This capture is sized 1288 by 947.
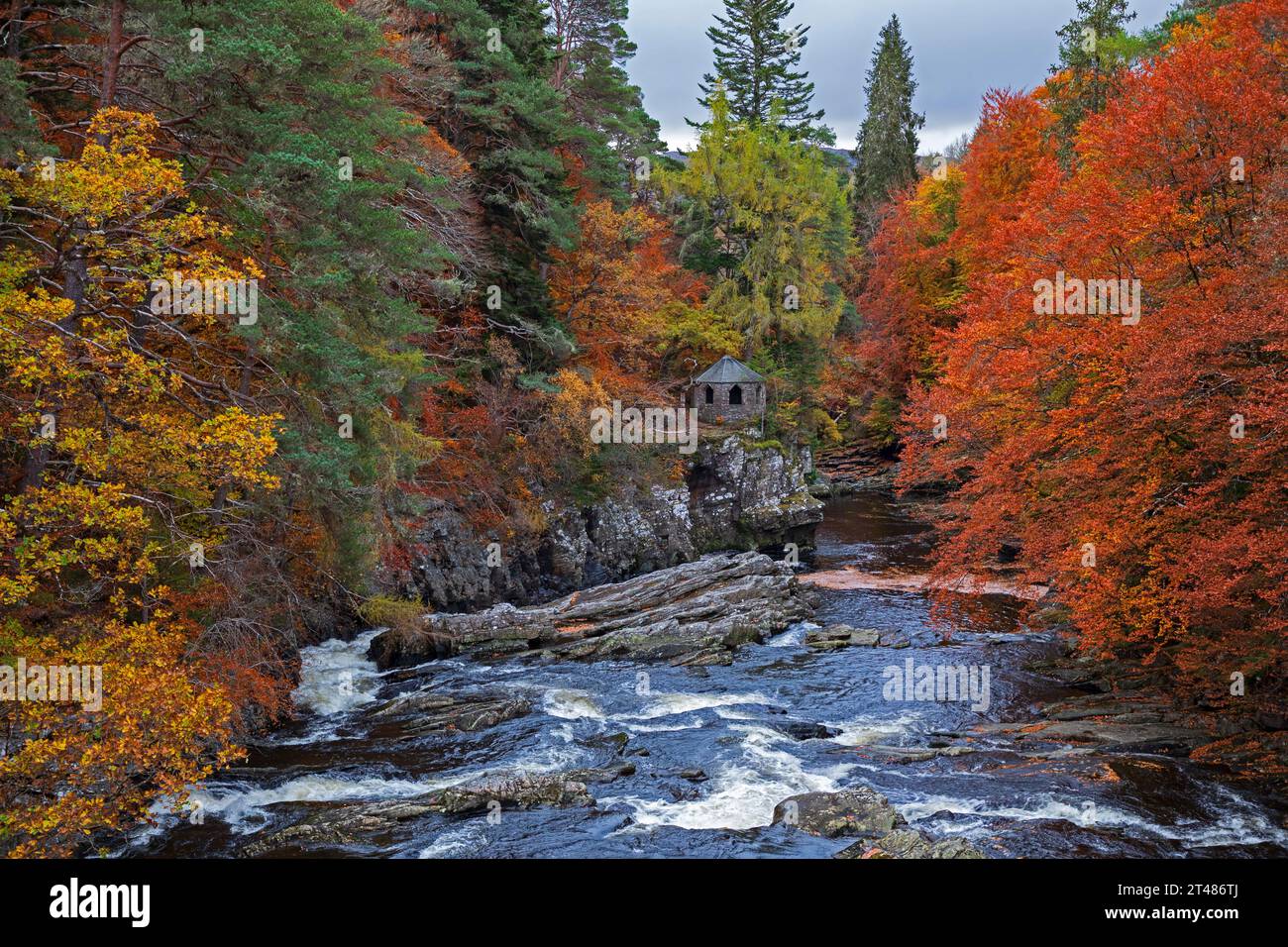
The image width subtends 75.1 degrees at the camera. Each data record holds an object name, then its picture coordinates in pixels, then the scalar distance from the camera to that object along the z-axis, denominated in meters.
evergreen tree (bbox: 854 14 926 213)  62.16
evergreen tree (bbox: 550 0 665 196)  39.28
